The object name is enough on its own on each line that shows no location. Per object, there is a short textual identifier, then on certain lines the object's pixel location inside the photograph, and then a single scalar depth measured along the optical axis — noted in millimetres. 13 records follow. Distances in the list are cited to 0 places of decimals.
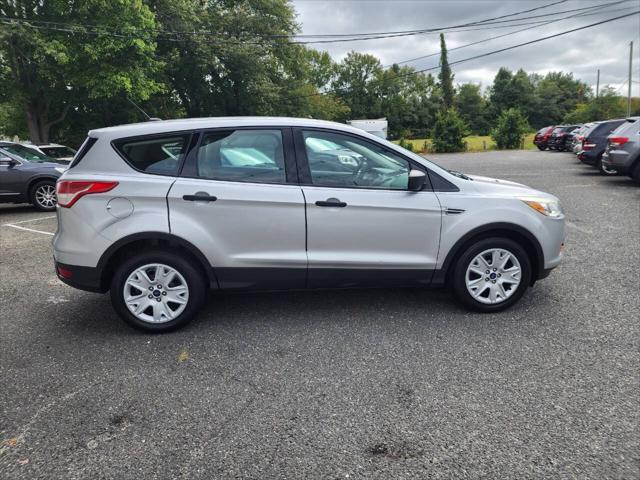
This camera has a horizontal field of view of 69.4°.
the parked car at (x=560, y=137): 28453
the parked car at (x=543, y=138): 30781
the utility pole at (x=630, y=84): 42844
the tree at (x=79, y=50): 17203
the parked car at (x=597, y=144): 14438
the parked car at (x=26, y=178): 9656
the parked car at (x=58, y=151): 13268
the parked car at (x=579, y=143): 16278
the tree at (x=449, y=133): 36688
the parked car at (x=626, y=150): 11391
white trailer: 33044
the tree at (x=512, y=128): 37875
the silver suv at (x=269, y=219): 3623
